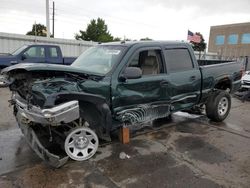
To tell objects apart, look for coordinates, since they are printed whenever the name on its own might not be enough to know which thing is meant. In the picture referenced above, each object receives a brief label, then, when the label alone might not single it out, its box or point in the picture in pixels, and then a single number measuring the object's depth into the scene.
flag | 12.29
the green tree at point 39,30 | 43.39
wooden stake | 3.66
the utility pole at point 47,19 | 15.77
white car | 8.14
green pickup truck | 2.77
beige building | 34.62
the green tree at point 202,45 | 44.19
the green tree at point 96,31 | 35.91
